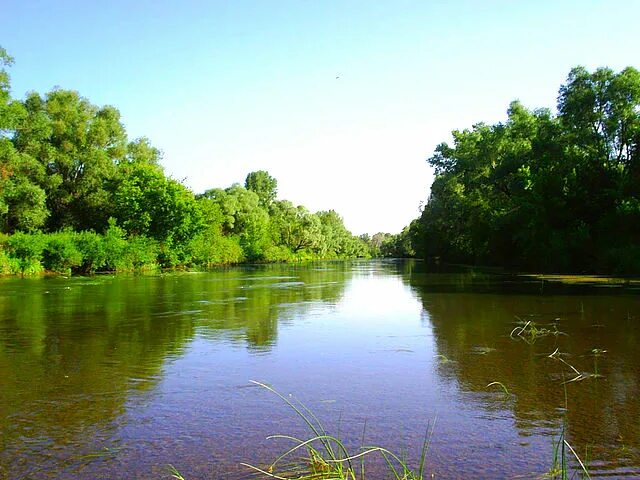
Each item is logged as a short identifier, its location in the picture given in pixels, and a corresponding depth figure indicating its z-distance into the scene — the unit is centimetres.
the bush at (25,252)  3825
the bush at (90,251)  4203
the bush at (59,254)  4003
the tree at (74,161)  5369
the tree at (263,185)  12656
